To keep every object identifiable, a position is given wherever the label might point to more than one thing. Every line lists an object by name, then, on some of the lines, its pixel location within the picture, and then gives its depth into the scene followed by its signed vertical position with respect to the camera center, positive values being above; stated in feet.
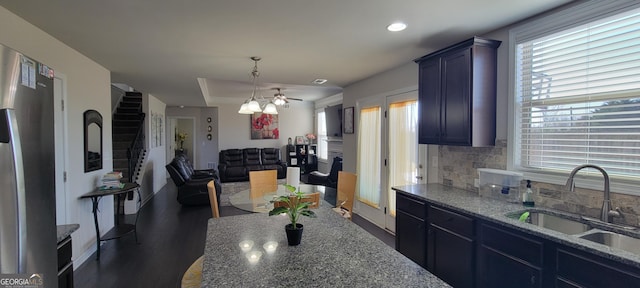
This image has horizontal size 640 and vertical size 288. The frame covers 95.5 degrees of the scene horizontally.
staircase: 18.05 +0.31
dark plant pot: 4.98 -1.64
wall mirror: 11.56 -0.03
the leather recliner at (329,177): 20.24 -2.74
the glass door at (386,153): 12.75 -0.68
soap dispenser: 7.54 -1.53
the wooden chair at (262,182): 12.67 -1.91
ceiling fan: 18.34 +2.59
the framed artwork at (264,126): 31.12 +1.42
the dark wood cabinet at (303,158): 31.24 -2.02
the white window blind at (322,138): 30.26 +0.14
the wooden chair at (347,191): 11.16 -2.04
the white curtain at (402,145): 12.65 -0.25
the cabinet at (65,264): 5.48 -2.45
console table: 11.34 -2.96
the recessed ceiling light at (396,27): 8.16 +3.24
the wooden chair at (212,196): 8.70 -1.71
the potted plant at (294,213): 4.99 -1.30
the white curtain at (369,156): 15.37 -0.92
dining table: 9.70 -2.28
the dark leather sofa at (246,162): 26.02 -2.28
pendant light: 11.48 +1.34
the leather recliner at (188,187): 18.38 -3.05
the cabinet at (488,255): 4.94 -2.52
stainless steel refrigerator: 3.48 -0.43
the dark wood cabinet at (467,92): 8.48 +1.45
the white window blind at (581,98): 6.03 +0.99
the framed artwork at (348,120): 17.75 +1.20
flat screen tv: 23.97 +1.58
